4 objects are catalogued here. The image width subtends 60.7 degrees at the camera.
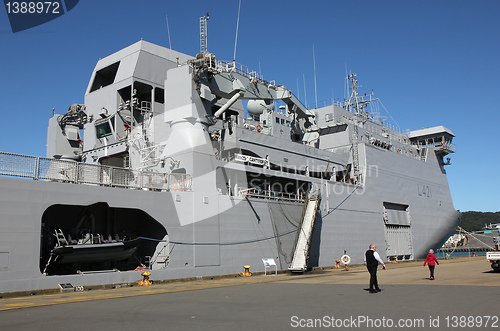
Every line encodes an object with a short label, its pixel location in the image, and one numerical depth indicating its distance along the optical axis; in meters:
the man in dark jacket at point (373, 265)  10.66
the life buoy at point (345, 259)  23.17
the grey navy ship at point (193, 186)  14.44
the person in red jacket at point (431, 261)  14.39
